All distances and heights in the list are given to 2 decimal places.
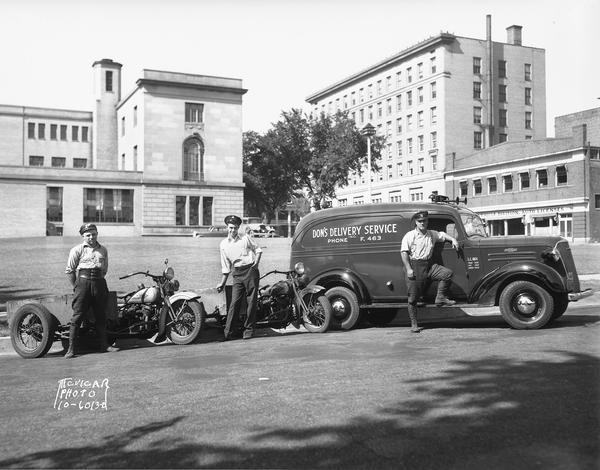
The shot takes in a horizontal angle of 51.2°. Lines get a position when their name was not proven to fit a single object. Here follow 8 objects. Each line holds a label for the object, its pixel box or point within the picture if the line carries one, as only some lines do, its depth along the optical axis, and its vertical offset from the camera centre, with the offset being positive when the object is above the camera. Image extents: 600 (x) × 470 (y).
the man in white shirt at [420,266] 9.84 -0.31
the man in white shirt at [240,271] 9.80 -0.38
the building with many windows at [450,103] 73.19 +17.50
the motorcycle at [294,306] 10.41 -0.99
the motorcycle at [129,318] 8.88 -1.05
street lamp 25.68 +4.78
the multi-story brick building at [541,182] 52.84 +5.98
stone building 52.34 +6.39
